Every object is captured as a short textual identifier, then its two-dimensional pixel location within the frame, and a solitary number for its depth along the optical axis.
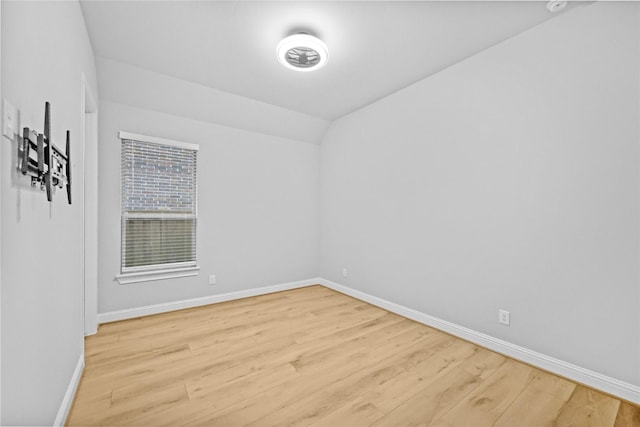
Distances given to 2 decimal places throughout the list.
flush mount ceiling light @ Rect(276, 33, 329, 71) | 2.41
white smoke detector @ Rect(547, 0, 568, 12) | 2.06
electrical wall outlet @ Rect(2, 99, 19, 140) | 0.96
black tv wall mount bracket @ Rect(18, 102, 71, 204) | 1.09
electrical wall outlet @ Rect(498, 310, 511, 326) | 2.52
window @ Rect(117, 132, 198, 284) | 3.28
